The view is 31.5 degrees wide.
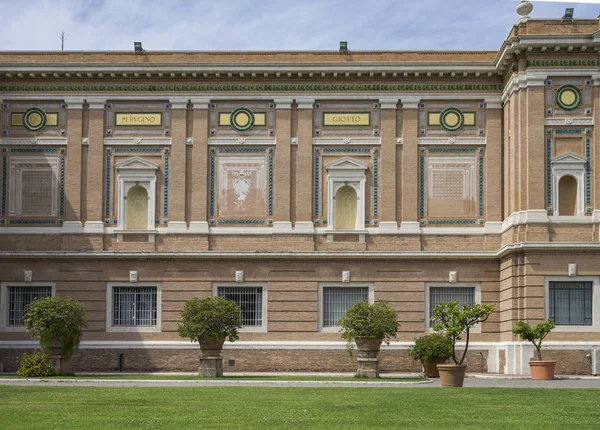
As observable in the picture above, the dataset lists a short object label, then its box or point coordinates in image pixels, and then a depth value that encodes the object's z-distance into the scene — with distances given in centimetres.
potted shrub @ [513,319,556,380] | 3841
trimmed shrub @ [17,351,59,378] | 3916
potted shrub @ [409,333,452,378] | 4062
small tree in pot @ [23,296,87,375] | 4053
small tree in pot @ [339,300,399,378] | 3928
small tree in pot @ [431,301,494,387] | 3331
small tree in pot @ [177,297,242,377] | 3934
